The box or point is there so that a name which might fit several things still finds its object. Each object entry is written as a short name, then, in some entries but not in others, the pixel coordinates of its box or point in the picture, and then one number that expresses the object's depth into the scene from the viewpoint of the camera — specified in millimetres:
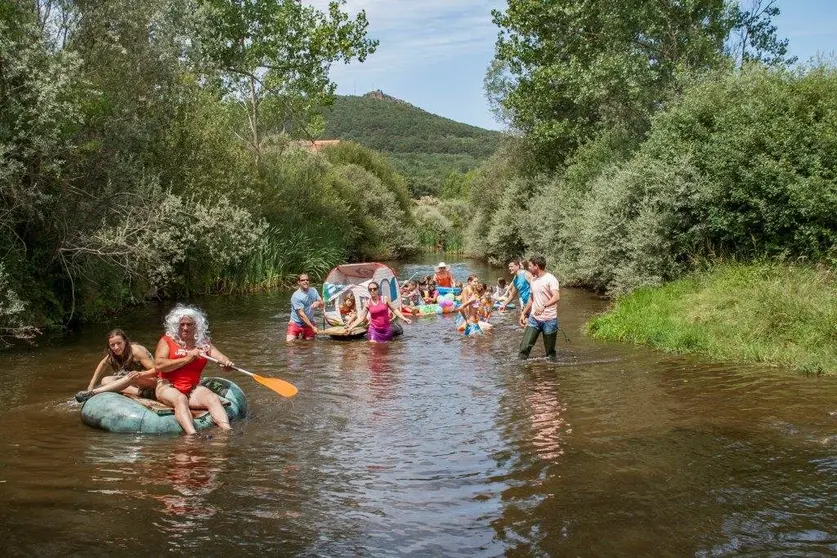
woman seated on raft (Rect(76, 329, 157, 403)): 9758
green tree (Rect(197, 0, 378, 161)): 30469
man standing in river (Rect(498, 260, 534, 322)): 16266
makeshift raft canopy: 18219
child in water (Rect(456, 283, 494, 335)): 17250
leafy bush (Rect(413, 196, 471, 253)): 62497
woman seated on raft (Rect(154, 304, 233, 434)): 9188
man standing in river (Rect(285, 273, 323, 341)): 16500
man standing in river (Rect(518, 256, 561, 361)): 12602
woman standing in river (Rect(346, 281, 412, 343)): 16359
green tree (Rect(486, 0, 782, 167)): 23312
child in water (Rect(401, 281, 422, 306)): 22609
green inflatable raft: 9023
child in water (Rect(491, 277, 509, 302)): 22100
